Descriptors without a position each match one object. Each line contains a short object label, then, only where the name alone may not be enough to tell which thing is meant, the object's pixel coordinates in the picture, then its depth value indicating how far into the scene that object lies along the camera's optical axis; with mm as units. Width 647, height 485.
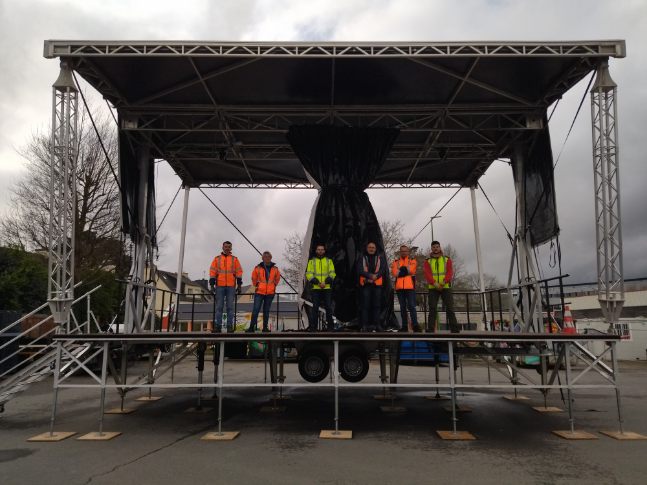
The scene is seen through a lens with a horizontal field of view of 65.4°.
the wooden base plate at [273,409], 9672
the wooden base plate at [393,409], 9547
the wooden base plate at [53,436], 7230
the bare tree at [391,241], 33375
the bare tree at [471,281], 47625
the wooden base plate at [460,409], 9575
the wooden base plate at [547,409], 9656
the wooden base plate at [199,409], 9727
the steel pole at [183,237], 12603
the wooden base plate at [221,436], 7247
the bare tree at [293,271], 34000
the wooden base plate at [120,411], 9523
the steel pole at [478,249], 12888
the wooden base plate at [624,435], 7191
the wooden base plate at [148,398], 11080
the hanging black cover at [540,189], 10367
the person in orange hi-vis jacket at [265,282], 9422
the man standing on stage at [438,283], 8781
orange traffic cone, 17156
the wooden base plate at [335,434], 7258
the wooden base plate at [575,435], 7254
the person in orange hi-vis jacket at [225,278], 9383
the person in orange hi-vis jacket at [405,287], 8891
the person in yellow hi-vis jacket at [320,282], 8875
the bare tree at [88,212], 20953
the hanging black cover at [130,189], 10508
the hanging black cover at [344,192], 10055
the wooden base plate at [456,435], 7285
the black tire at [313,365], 9133
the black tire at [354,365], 9375
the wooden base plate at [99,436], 7227
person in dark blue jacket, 8727
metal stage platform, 7145
